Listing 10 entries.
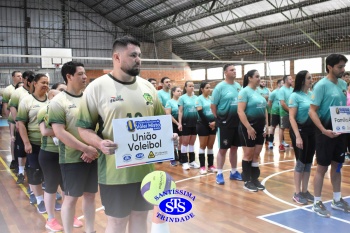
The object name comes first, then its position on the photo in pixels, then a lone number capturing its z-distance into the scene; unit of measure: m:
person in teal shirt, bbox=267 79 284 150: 9.37
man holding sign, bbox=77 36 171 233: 2.39
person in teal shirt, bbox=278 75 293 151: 7.70
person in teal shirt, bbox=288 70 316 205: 4.56
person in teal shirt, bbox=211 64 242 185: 5.65
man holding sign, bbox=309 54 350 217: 4.11
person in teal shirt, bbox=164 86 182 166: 7.61
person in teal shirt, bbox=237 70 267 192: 5.22
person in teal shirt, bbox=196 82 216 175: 6.66
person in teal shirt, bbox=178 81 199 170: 7.13
